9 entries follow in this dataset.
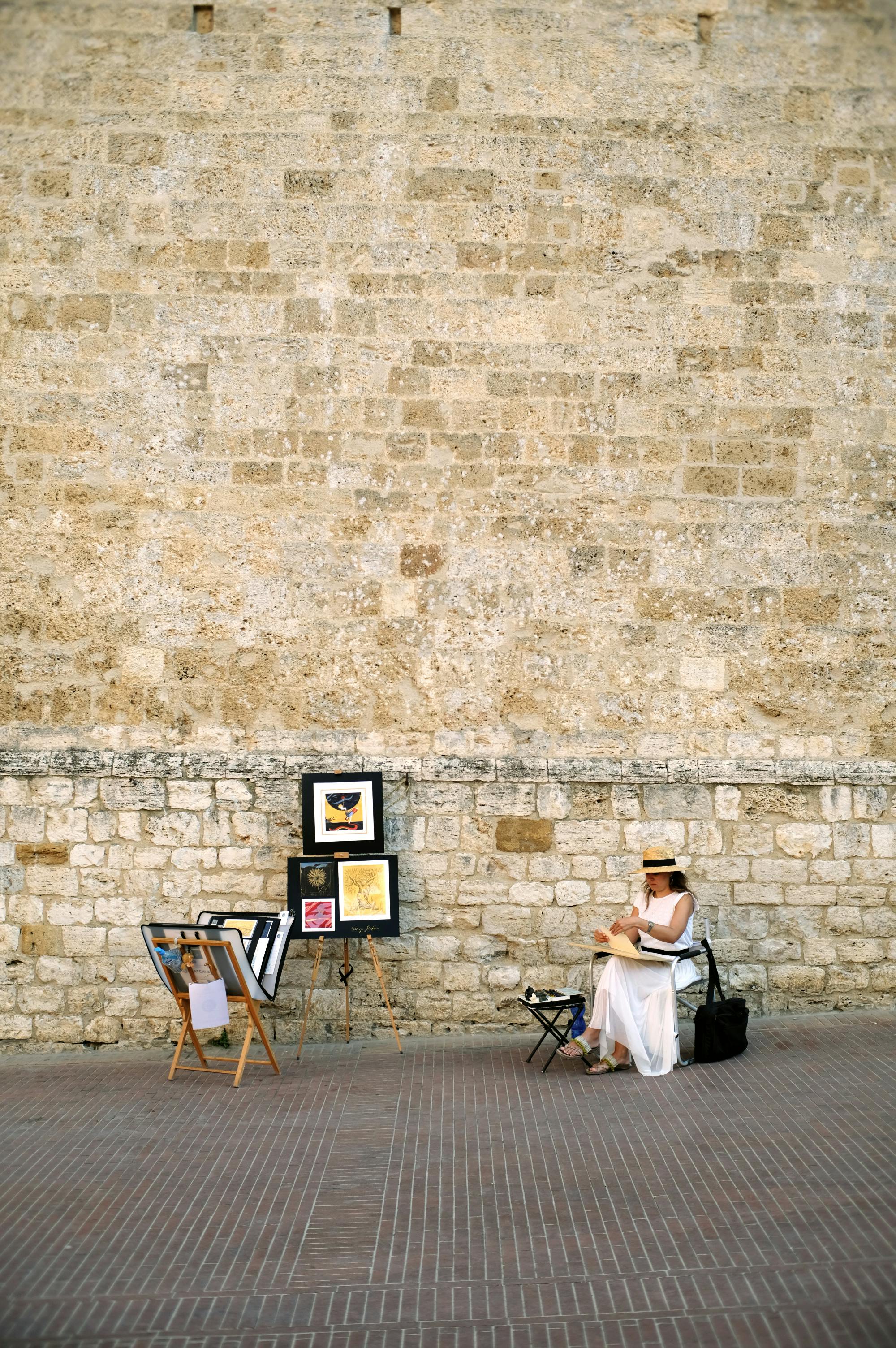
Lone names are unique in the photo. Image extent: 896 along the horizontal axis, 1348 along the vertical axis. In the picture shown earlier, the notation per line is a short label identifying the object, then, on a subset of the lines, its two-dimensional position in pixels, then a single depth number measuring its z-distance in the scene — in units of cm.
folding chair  699
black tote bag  709
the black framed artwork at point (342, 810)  750
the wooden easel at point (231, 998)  670
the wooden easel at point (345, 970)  738
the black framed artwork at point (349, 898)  731
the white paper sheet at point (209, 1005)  666
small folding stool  696
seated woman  690
